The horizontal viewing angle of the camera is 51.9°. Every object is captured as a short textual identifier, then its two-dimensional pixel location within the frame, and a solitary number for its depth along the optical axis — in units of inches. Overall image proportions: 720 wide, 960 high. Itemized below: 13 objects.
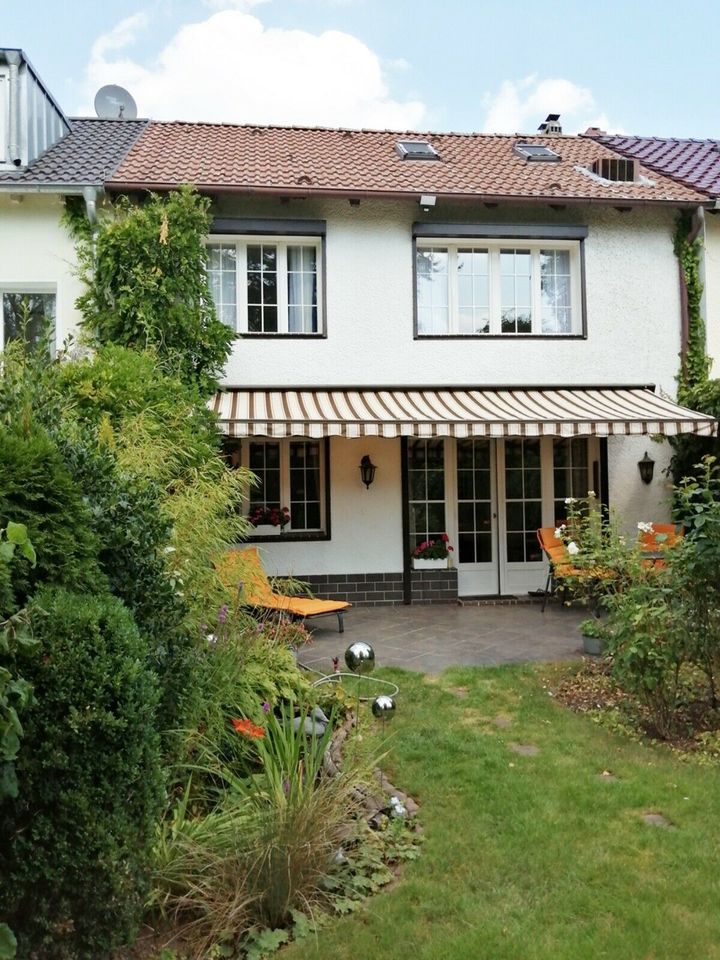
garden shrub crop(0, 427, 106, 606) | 149.3
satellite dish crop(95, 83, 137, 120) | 794.2
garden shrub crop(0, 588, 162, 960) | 128.1
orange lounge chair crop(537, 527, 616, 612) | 469.3
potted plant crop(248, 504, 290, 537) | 617.6
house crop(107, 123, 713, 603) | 614.5
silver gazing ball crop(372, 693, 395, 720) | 259.8
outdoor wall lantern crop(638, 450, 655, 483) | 655.8
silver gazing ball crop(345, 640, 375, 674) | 276.4
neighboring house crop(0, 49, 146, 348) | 573.6
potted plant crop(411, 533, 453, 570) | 629.9
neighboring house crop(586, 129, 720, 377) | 655.8
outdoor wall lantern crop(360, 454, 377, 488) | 628.7
